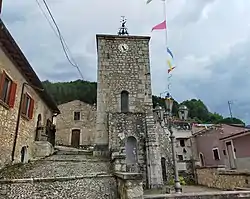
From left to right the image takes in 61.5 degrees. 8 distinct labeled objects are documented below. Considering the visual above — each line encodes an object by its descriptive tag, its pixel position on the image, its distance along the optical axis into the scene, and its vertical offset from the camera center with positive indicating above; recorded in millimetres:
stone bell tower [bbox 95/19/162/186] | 11305 +4120
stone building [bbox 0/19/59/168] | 7547 +2701
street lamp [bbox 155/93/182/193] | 6172 +1338
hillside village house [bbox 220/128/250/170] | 13727 +1045
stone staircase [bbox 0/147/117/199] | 5449 -303
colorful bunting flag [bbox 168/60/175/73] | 8960 +4059
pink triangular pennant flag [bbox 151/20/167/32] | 9228 +5936
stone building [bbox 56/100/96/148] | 23469 +4917
